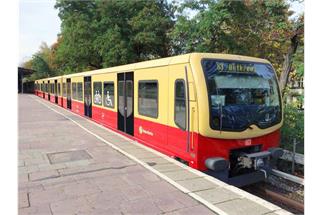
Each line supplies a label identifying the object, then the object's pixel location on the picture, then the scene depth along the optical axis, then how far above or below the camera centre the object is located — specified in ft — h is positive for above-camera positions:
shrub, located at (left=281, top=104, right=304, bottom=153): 28.05 -3.50
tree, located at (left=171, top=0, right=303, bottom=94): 43.75 +10.14
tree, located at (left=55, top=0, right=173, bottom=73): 77.97 +17.03
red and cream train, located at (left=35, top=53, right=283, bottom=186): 19.22 -1.40
